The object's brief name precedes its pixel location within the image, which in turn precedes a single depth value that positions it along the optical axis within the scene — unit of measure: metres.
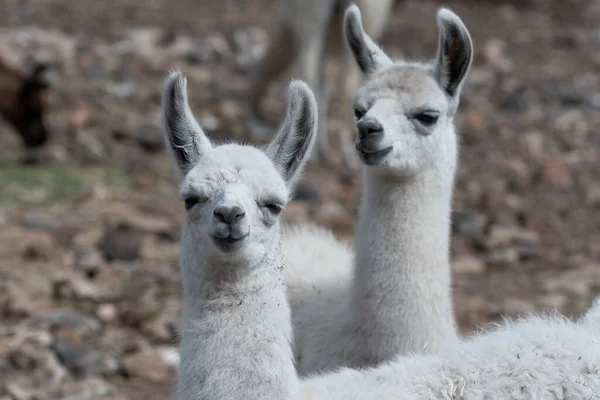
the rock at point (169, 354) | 13.73
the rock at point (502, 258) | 17.97
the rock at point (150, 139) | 23.64
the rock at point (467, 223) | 19.28
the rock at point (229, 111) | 26.27
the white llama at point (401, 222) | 10.39
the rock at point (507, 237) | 18.70
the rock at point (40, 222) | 18.06
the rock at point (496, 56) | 35.08
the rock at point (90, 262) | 16.67
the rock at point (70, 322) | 14.34
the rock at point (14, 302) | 14.75
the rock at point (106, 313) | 15.10
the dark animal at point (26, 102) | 22.92
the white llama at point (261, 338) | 7.76
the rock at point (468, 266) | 17.58
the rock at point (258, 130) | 24.75
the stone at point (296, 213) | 18.97
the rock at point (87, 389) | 12.53
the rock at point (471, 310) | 14.83
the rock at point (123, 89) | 27.42
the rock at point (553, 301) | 15.19
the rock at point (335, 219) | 19.48
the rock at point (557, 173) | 22.55
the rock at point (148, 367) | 13.48
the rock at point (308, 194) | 20.56
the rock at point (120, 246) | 17.30
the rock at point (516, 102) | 29.83
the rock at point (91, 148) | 22.58
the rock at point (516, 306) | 14.92
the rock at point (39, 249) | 16.73
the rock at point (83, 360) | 13.30
